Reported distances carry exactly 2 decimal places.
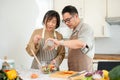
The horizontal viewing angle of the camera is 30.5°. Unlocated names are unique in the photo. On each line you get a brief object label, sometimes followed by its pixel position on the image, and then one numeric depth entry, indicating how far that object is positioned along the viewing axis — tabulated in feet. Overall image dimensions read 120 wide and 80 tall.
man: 5.56
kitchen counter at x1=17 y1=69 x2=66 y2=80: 4.79
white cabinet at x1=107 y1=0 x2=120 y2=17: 10.25
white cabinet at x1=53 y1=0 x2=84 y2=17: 11.02
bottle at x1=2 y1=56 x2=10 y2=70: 5.31
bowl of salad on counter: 5.40
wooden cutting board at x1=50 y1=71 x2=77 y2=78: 4.93
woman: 6.35
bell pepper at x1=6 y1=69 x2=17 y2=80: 3.05
